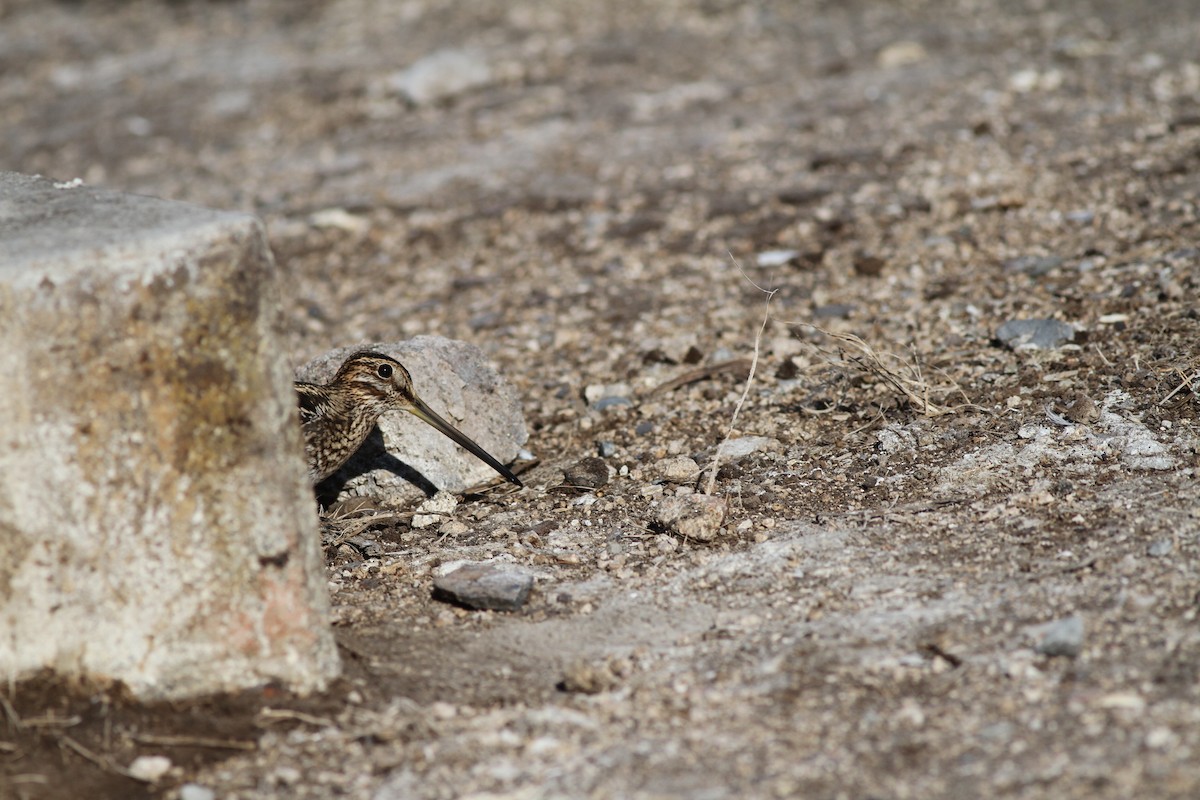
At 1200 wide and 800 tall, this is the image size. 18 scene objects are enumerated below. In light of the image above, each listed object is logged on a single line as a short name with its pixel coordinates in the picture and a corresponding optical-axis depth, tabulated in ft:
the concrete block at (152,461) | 18.48
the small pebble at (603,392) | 34.55
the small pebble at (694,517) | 25.88
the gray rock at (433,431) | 30.53
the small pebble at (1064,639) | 19.70
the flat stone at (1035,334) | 32.40
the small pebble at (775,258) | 41.83
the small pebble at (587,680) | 20.67
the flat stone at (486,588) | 23.73
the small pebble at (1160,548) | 22.09
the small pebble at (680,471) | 29.22
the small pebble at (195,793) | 18.52
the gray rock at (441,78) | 63.46
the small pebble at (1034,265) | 37.14
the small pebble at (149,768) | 19.04
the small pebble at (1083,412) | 27.84
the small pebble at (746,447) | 29.99
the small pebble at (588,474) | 29.89
